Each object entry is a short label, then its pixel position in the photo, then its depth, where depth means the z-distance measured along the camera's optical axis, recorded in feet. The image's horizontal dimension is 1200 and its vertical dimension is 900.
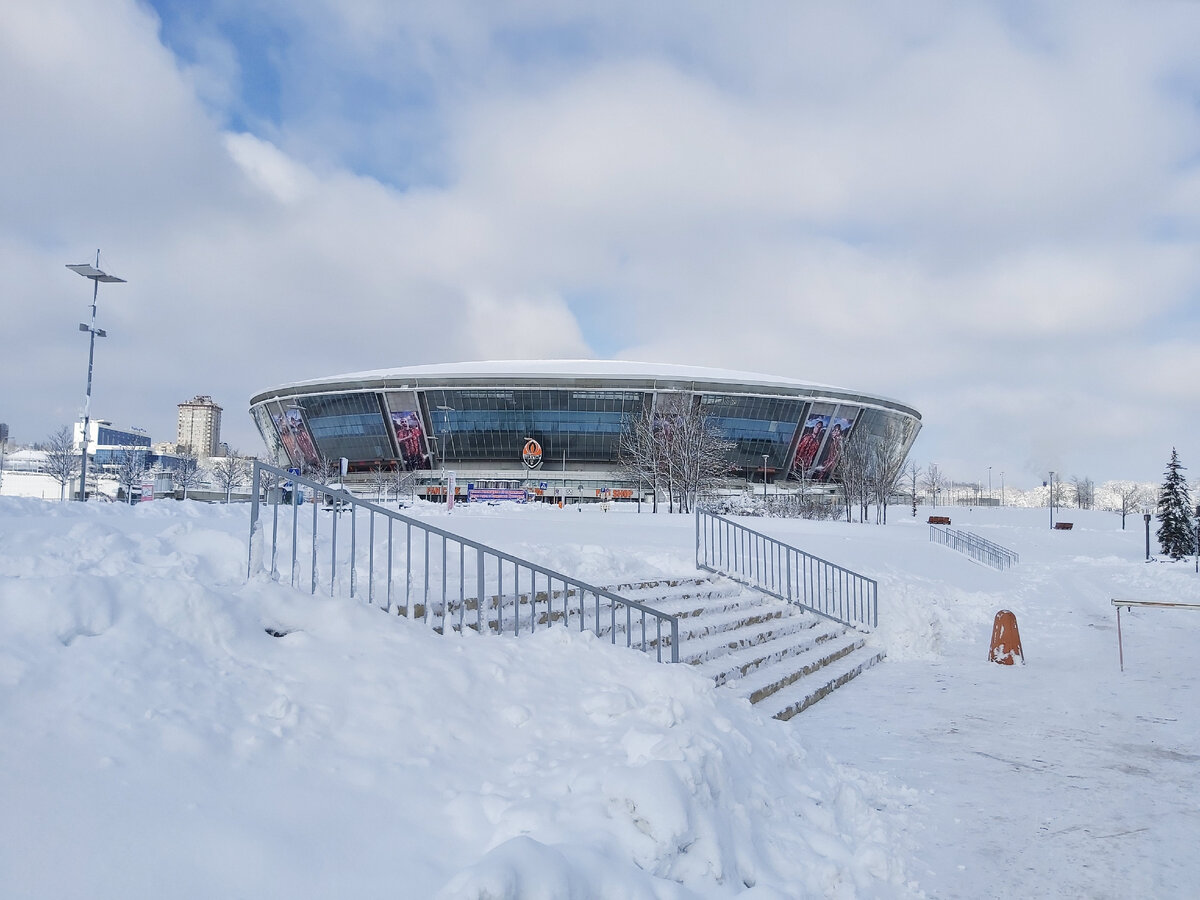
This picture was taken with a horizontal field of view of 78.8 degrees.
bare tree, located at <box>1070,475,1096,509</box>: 387.96
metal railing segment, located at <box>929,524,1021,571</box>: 95.04
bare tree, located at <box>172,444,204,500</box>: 214.90
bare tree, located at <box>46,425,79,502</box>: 169.89
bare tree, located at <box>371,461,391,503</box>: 231.30
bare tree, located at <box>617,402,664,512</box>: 131.11
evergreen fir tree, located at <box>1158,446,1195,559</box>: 128.67
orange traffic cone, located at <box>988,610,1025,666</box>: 35.63
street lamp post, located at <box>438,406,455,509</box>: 241.14
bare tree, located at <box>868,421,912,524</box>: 187.40
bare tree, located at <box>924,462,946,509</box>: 302.00
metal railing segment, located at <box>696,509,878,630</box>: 40.29
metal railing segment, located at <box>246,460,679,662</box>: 19.63
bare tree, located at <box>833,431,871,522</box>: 176.08
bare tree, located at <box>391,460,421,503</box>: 236.84
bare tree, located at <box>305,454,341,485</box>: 236.84
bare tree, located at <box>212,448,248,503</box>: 246.47
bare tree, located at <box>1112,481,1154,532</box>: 366.39
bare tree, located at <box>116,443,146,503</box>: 174.68
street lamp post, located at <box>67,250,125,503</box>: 82.58
